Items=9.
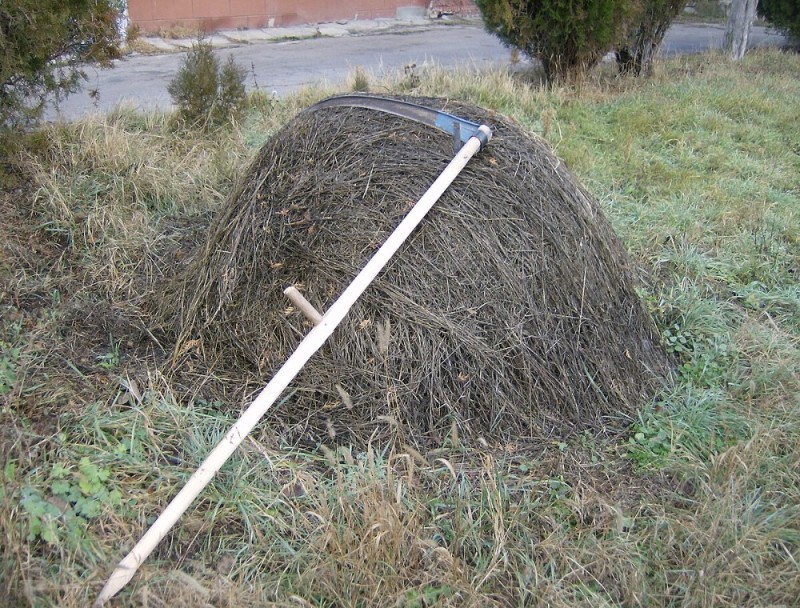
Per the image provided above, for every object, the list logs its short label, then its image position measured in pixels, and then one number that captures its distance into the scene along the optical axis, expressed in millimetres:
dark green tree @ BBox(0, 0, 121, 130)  4254
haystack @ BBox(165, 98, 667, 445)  2959
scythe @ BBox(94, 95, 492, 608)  2168
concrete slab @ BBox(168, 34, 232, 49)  11516
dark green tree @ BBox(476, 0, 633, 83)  7305
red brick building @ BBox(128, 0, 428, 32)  12188
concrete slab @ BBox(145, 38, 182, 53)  11172
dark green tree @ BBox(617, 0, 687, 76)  8289
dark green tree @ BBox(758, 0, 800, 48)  11430
